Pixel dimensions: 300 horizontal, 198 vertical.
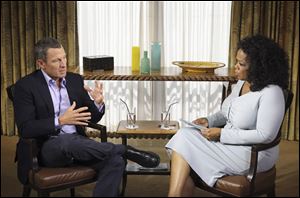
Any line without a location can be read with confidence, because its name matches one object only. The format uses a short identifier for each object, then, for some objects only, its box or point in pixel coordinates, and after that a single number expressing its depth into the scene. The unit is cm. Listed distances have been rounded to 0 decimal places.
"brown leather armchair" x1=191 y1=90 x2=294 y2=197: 239
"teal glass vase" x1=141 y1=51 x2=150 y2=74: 352
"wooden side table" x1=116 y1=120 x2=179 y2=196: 305
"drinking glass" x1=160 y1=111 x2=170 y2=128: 344
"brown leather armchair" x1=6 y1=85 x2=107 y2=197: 247
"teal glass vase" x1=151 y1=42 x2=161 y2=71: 364
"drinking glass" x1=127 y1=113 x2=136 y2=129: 338
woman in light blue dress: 245
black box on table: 356
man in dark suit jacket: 250
